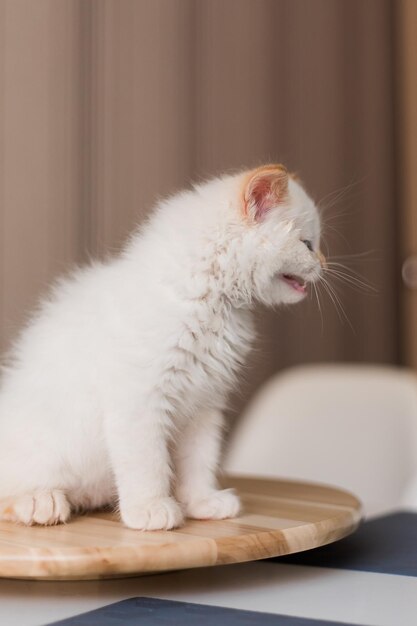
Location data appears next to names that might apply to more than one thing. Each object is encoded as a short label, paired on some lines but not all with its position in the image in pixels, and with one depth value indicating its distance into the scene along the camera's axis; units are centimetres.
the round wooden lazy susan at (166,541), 92
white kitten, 100
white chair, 145
